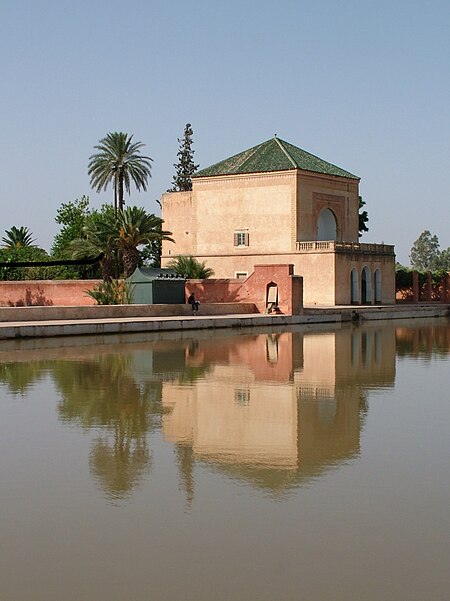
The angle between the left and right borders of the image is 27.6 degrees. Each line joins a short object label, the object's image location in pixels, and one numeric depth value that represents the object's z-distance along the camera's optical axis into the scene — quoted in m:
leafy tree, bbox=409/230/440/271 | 121.75
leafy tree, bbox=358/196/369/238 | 58.06
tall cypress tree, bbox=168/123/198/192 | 65.44
